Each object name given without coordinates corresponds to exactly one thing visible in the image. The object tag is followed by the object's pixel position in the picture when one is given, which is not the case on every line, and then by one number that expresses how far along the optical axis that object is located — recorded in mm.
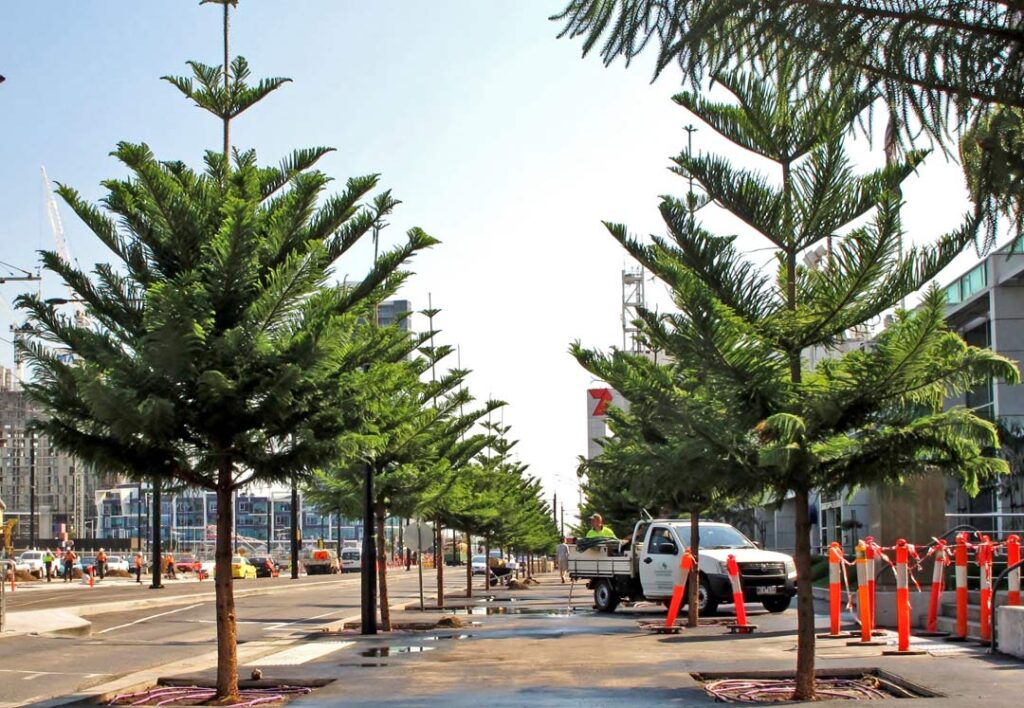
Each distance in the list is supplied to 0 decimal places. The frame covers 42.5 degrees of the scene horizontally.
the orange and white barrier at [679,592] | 18609
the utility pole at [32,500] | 77875
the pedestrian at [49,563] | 67150
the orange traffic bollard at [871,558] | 15148
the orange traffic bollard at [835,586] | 16266
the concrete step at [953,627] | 15281
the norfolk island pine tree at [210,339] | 10156
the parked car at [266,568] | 80500
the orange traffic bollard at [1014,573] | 13773
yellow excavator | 57812
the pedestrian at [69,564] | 63938
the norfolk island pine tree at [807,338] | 9688
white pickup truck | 23219
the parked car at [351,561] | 98625
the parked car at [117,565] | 79575
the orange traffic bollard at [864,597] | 15062
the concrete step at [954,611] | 15828
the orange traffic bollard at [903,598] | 13659
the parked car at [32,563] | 72500
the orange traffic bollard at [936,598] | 16188
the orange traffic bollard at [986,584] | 14383
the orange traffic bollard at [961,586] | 14859
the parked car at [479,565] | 79725
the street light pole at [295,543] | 65625
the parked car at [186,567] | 85394
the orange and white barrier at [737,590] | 18234
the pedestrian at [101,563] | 71500
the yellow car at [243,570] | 70125
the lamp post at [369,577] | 19266
